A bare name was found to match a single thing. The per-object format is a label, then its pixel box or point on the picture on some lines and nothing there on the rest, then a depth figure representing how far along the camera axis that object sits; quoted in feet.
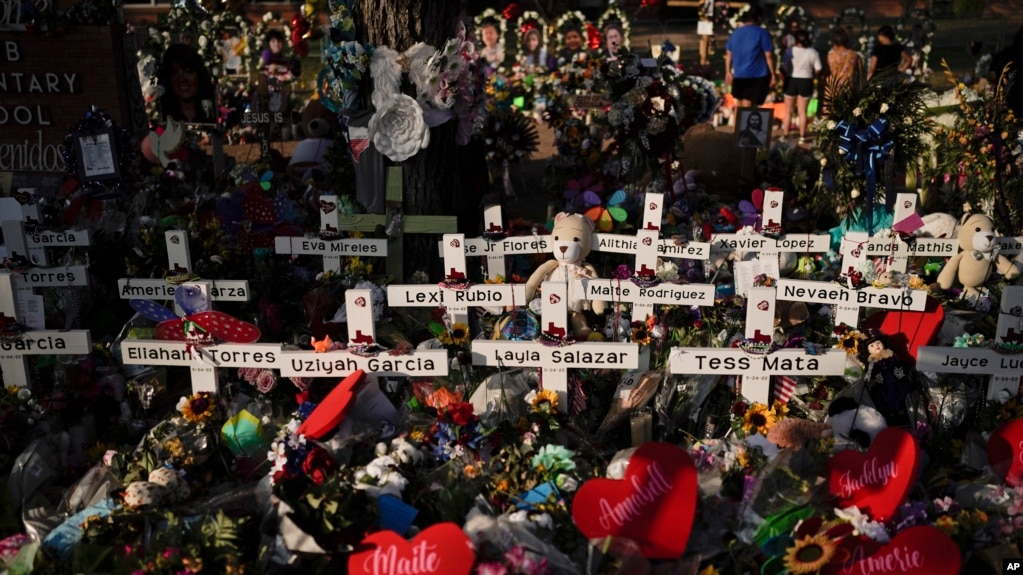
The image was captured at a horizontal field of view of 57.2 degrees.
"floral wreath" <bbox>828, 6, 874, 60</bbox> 47.82
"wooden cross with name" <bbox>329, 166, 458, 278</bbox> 18.48
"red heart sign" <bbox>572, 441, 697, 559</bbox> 10.04
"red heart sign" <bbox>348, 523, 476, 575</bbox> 9.37
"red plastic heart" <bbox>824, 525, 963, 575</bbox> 9.88
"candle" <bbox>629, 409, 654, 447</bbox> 12.94
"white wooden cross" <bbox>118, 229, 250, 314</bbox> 14.82
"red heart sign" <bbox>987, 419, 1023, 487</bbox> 11.63
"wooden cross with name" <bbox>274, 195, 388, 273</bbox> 17.12
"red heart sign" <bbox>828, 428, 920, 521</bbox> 10.53
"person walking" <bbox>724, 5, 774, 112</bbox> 33.22
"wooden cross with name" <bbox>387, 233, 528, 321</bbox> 14.19
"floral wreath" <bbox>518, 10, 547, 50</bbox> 48.32
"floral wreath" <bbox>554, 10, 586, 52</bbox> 47.26
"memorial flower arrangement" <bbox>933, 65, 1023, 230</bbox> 19.80
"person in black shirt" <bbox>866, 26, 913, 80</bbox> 34.99
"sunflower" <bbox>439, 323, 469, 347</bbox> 14.34
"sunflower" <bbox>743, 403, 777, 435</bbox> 12.41
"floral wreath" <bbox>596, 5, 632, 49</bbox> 47.47
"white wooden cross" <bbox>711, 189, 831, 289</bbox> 16.74
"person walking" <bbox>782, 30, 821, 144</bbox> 34.65
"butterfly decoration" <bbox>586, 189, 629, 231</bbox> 18.54
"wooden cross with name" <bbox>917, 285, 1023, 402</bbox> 12.50
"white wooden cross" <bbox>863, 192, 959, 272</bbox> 15.99
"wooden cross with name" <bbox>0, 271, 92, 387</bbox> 13.29
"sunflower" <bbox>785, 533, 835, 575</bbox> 9.77
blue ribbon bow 18.71
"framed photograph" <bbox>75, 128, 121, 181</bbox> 20.18
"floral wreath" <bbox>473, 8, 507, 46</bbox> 48.58
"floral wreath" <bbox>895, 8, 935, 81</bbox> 45.93
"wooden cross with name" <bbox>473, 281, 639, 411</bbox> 12.60
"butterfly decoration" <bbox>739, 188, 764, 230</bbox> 19.08
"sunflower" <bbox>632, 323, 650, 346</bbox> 14.64
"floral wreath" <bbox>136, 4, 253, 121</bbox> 28.51
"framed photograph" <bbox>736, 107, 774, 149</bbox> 25.04
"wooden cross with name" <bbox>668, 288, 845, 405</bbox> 12.42
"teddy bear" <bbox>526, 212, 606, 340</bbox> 15.89
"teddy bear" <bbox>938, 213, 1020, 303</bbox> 16.48
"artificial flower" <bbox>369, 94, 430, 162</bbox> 18.20
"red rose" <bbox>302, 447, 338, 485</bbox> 10.77
